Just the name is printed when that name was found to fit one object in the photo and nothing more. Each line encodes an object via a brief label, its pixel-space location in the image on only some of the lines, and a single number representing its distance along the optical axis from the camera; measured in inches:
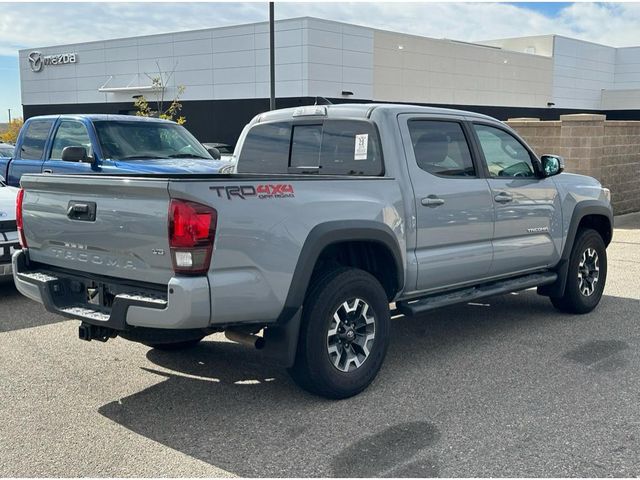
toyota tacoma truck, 161.2
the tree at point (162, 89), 1311.9
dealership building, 1195.3
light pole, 625.6
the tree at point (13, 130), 1650.8
